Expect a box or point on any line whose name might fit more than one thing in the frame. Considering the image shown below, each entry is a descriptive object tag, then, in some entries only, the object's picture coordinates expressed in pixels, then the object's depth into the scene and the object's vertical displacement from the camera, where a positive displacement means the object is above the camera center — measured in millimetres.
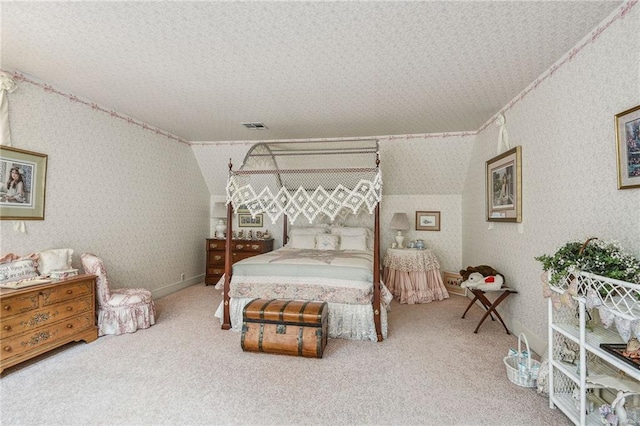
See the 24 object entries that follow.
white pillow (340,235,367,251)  5000 -391
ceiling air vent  4504 +1372
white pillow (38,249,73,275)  3119 -456
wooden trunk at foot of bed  2896 -1077
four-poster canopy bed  3391 -691
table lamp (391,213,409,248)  5371 -88
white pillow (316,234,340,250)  5027 -389
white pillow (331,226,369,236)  5191 -209
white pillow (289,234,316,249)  5121 -396
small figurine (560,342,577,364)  2230 -985
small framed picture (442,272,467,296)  5348 -1124
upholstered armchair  3422 -1004
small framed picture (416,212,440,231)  5770 -35
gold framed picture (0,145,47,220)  2928 +324
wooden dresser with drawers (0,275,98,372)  2564 -940
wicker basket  2400 -1195
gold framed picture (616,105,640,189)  1856 +461
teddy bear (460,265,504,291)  3447 -690
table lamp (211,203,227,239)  5949 +30
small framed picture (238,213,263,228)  6352 -69
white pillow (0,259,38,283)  2799 -512
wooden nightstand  5695 -636
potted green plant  1647 -242
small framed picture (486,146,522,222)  3289 +392
